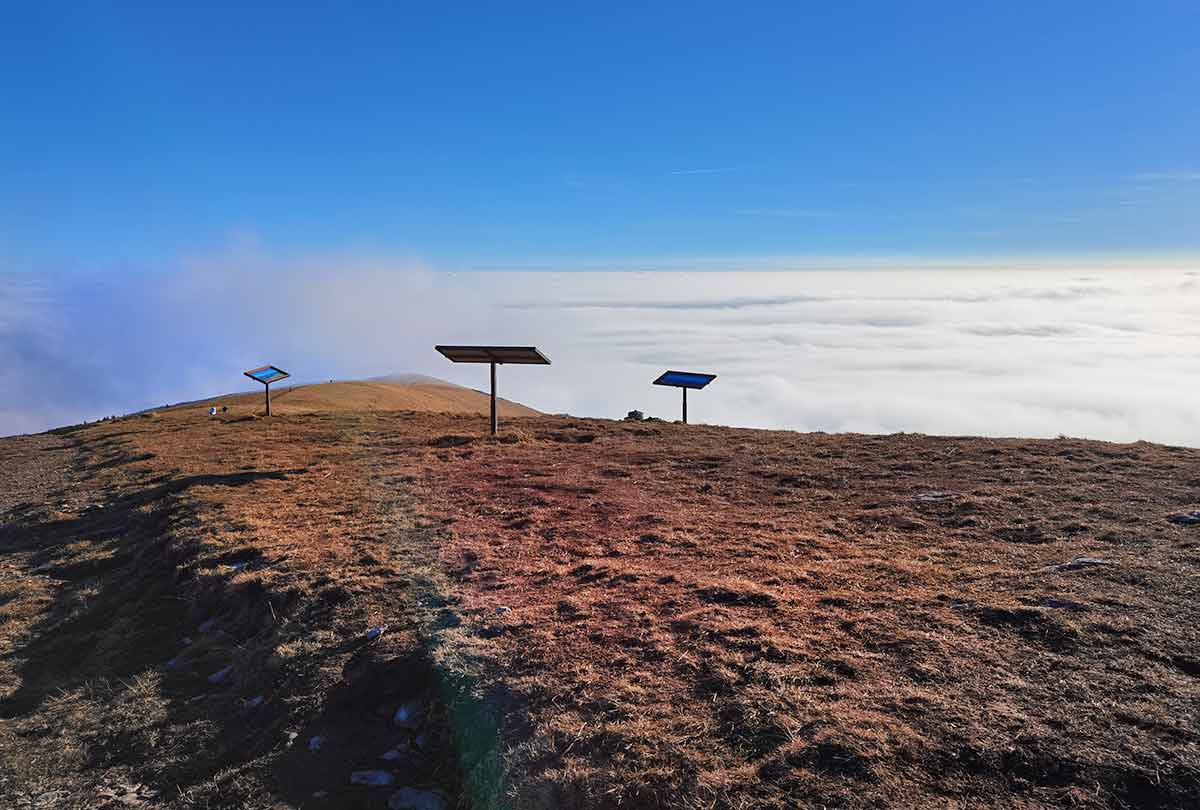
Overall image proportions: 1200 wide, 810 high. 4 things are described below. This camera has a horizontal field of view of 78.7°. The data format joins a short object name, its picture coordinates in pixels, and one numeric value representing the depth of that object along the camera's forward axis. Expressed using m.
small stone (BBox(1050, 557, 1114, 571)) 8.05
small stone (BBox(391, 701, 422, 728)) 6.31
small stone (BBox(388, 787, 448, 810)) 5.46
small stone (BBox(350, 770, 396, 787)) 5.75
